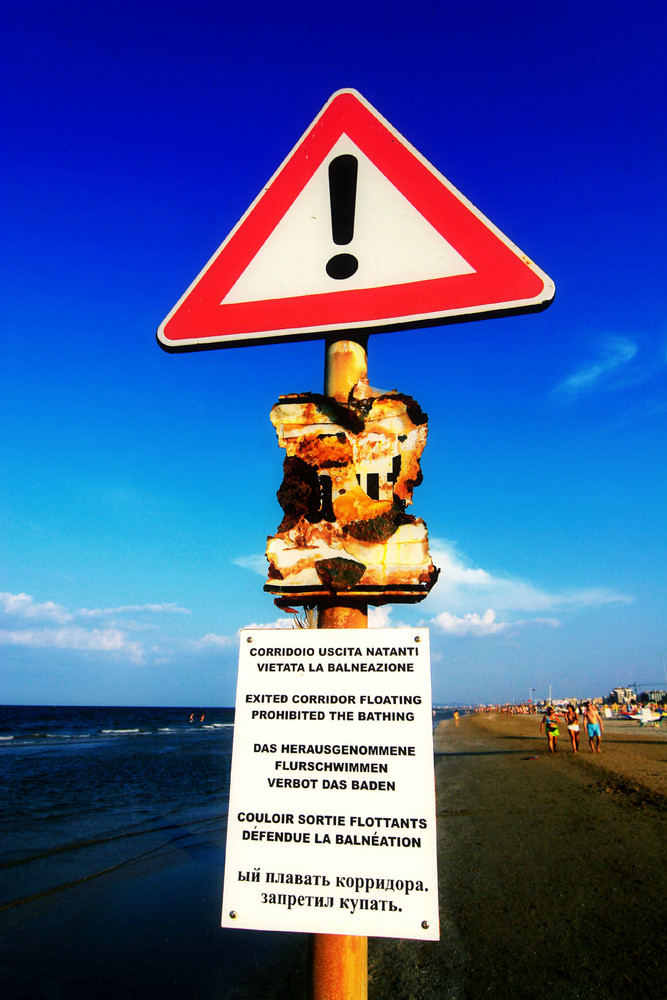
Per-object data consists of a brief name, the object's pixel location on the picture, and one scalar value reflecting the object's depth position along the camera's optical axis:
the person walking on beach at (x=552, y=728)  20.00
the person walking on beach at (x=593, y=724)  19.11
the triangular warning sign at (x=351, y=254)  1.31
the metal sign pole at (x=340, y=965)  1.01
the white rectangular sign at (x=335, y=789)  1.03
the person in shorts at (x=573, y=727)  20.16
